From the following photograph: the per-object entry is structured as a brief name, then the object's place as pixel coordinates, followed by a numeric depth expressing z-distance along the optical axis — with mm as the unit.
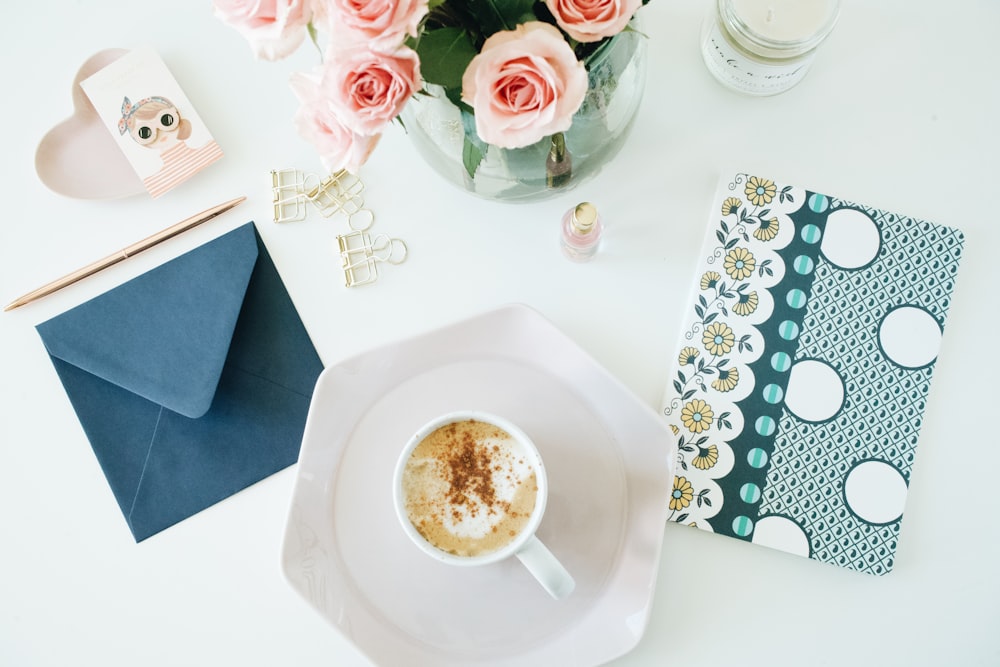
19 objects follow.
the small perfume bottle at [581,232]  675
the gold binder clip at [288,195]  808
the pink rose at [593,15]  433
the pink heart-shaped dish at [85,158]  812
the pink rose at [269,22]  421
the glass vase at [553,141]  623
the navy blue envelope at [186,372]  791
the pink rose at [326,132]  462
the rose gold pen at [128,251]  805
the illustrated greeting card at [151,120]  803
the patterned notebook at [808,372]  745
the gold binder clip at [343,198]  805
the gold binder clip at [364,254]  799
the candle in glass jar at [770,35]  697
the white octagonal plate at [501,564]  732
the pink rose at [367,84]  421
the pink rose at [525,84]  436
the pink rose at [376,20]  394
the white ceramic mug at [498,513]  637
